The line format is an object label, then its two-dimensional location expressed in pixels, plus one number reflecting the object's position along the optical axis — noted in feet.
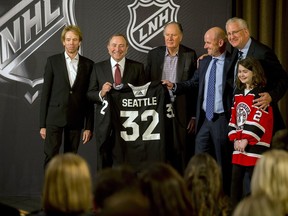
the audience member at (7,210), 9.83
